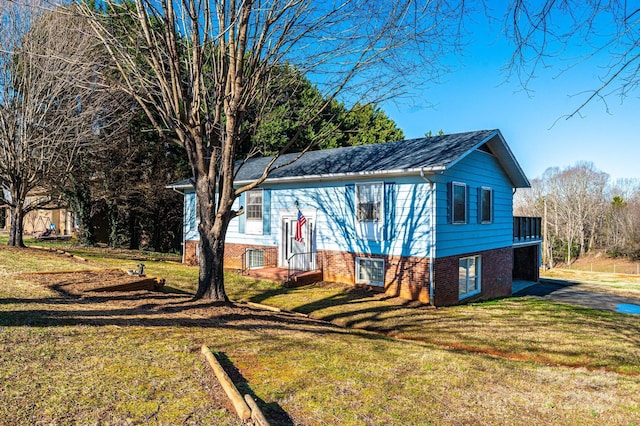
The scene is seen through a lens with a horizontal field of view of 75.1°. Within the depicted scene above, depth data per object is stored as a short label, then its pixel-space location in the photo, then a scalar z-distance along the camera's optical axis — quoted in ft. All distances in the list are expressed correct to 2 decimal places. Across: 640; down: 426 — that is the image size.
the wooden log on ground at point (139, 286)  31.88
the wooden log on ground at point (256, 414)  11.10
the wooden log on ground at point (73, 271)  34.73
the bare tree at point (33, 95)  49.80
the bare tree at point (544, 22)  11.91
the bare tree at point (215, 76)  26.63
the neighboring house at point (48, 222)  107.18
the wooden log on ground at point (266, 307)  33.49
